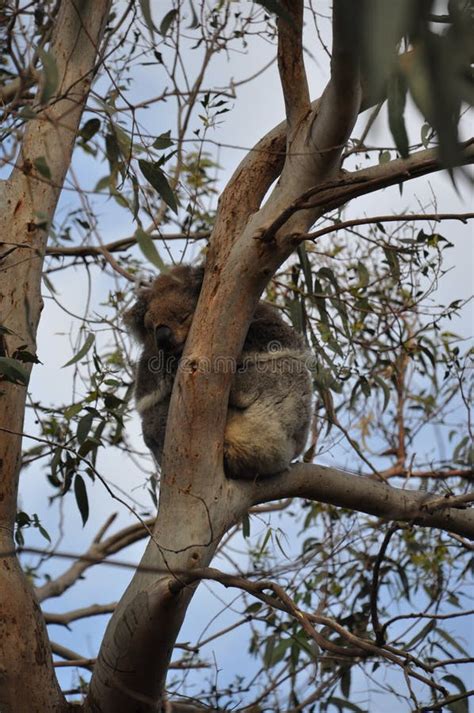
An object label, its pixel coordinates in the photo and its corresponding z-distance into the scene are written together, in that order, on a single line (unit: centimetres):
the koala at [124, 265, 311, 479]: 642
